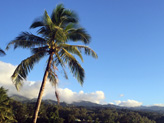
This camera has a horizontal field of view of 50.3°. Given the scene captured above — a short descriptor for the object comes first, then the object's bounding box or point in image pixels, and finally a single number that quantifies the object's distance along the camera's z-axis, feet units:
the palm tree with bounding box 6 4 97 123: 28.02
